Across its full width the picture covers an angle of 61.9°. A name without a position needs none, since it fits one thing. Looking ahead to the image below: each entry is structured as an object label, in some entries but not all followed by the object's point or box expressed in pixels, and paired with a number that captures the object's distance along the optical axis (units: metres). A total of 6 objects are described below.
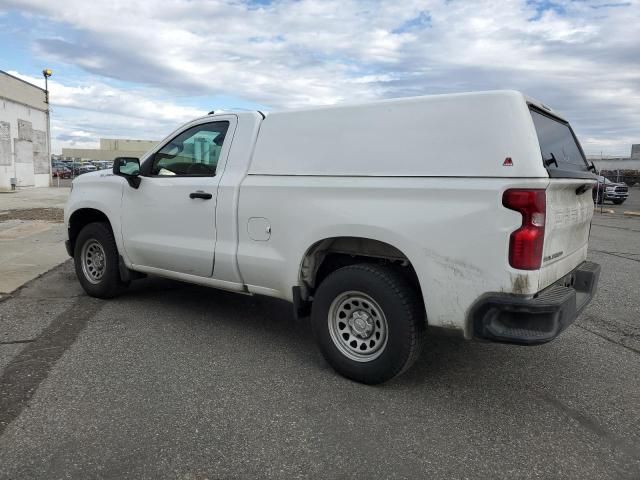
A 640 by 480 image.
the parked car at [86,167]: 49.55
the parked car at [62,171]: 46.67
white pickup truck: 3.18
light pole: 28.58
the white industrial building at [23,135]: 24.41
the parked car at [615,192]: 26.58
